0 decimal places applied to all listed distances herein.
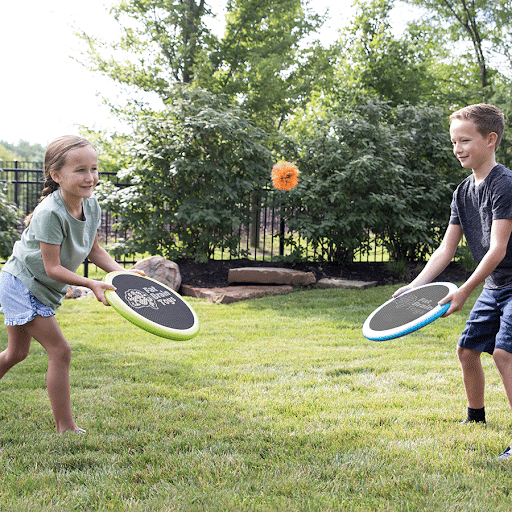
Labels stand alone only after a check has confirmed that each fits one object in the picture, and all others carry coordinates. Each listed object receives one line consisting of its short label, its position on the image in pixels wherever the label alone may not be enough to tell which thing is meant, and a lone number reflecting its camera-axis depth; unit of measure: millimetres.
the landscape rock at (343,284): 8375
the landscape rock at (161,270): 7949
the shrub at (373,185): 9039
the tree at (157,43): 14328
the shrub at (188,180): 8727
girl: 2664
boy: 2562
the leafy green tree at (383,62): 15672
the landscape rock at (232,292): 7582
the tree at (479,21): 15750
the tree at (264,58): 13898
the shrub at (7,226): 7016
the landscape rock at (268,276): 8406
